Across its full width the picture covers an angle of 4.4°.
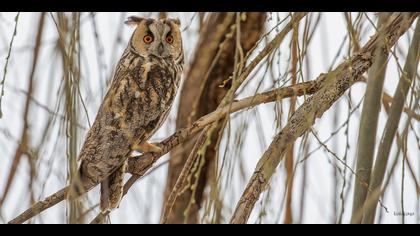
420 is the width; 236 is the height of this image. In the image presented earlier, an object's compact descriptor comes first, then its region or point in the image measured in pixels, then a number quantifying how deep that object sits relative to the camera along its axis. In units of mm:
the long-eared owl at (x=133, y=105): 9955
